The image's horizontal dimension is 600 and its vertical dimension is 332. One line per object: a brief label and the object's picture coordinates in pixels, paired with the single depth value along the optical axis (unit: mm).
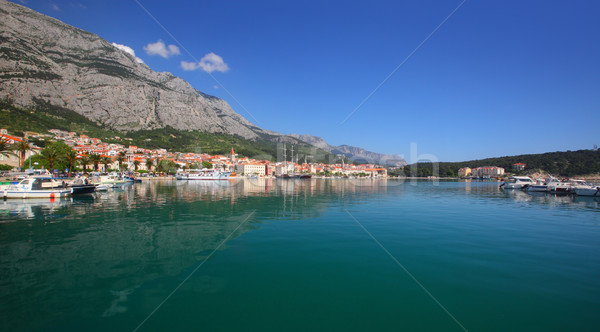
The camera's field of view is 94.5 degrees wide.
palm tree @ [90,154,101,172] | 65562
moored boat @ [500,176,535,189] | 46188
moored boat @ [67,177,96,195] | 27422
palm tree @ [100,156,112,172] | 78869
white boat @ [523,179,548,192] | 39625
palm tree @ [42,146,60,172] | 47038
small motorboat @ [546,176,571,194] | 35781
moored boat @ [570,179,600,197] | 31911
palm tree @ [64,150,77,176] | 49512
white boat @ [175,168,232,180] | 79262
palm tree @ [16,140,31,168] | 46719
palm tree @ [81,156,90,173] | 58938
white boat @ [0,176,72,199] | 22297
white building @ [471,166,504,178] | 147500
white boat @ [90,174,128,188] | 40222
